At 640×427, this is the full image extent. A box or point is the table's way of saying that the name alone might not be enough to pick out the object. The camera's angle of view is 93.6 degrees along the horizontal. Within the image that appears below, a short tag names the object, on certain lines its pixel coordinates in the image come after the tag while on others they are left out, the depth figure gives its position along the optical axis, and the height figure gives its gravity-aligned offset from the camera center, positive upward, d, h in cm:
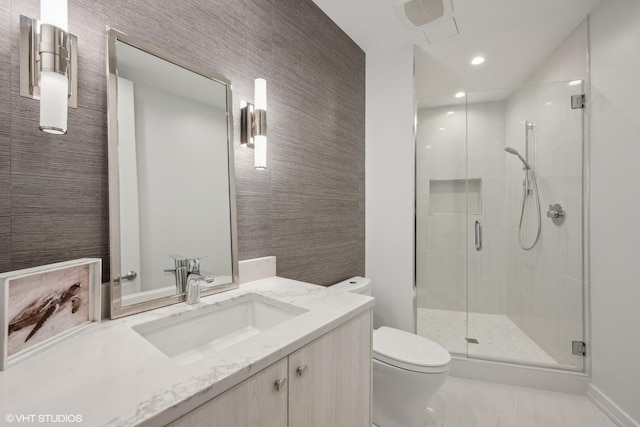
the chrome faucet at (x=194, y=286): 108 -27
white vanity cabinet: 64 -48
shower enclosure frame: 193 -23
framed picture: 64 -23
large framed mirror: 97 +12
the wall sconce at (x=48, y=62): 73 +38
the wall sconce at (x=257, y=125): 136 +39
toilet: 146 -84
